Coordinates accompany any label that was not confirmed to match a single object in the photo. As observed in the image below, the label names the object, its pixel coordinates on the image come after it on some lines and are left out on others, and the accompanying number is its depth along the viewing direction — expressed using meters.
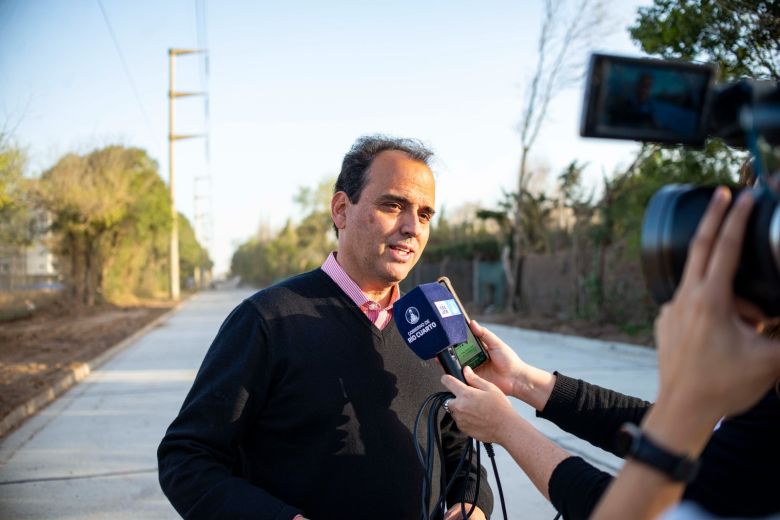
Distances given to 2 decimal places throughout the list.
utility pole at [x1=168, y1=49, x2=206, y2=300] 34.38
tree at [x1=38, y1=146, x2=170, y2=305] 23.00
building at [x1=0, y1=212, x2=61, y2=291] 17.12
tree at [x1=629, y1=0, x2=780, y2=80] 6.94
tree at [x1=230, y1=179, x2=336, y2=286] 56.19
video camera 0.98
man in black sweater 1.89
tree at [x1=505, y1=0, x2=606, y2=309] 19.45
